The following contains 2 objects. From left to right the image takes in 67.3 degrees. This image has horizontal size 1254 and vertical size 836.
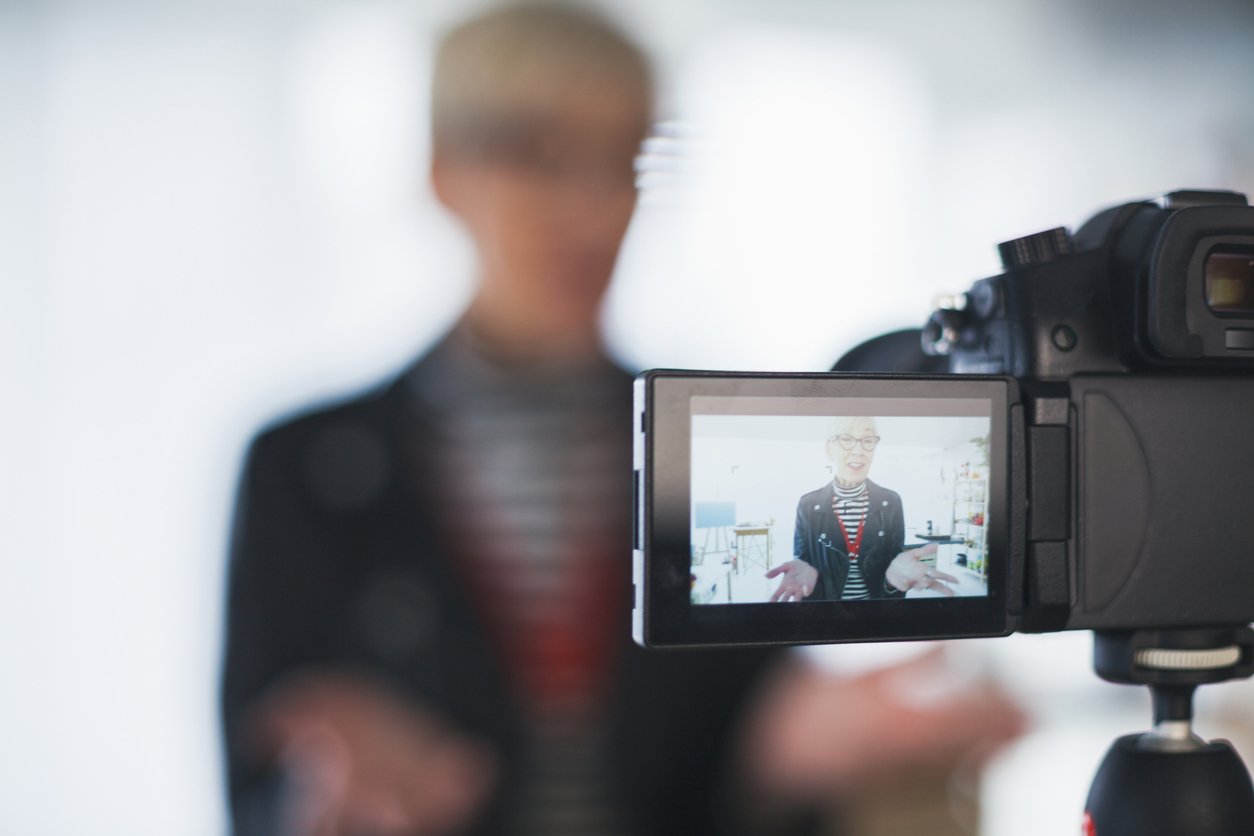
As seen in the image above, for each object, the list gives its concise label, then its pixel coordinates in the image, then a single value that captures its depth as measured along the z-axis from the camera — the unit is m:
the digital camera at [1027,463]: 0.46
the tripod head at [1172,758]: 0.54
